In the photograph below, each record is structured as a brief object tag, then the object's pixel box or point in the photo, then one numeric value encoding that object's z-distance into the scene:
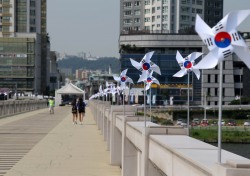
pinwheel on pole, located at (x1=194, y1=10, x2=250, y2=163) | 6.00
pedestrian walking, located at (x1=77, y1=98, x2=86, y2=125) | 40.09
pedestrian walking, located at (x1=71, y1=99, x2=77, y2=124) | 41.76
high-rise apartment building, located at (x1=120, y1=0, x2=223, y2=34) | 165.62
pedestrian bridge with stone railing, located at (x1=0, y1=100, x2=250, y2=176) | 7.35
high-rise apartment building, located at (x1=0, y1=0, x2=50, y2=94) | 161.38
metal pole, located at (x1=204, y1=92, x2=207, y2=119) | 111.56
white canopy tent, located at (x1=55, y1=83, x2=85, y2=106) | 135.50
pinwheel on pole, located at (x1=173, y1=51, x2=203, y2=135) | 15.92
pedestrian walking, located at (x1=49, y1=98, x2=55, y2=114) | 62.69
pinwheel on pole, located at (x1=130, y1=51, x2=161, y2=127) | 15.95
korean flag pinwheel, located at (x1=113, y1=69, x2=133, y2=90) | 26.85
